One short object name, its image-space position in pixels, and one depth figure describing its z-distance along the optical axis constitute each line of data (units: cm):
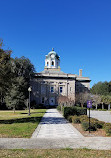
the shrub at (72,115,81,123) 1392
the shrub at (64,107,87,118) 1806
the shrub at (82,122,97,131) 1039
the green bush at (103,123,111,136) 905
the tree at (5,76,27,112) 2619
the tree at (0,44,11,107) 1370
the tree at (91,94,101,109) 4412
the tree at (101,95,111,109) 4506
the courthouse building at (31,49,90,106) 5088
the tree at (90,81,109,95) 6418
